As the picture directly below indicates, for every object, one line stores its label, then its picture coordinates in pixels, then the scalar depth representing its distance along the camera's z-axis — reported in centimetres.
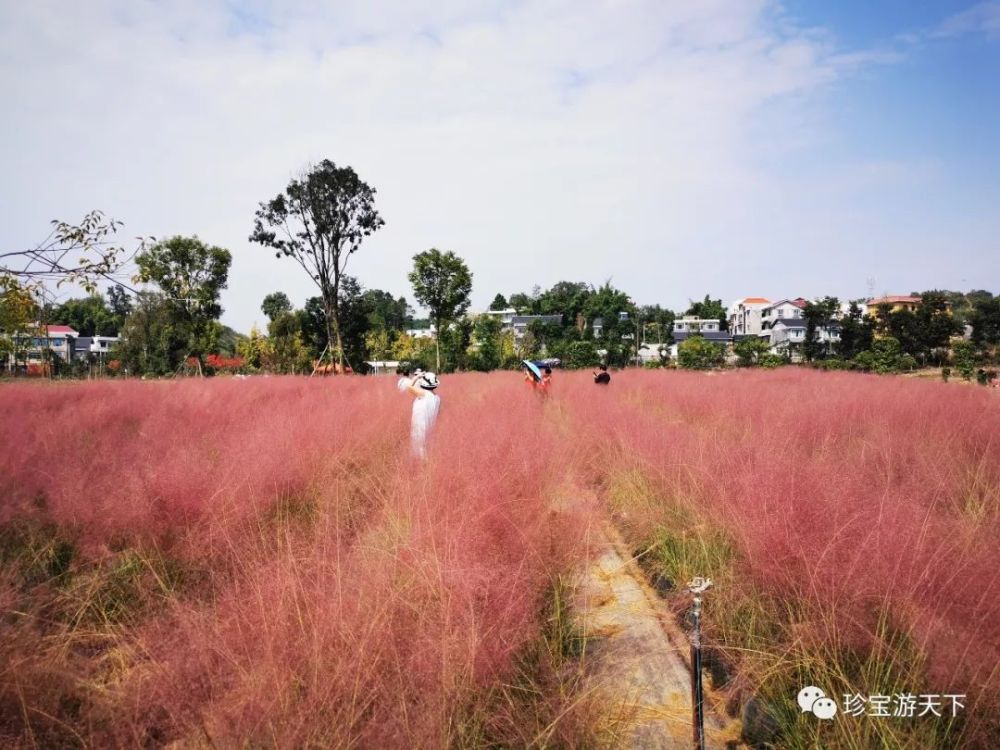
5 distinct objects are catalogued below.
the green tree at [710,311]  7612
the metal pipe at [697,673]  158
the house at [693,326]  6906
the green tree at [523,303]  7094
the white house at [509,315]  6322
